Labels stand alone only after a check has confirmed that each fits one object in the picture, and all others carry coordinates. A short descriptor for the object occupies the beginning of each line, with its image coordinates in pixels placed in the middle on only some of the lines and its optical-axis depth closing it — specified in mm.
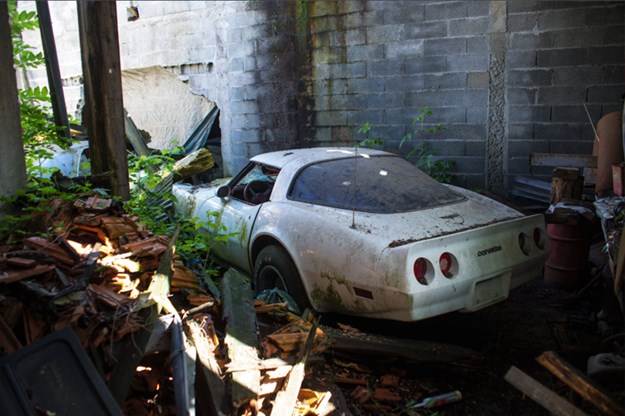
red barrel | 4973
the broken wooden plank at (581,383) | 2213
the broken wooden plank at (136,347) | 2734
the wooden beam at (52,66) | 5211
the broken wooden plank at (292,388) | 2820
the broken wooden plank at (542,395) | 2381
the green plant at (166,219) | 4720
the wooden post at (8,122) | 3832
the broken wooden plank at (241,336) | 2816
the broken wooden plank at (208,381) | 2725
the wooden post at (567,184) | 5234
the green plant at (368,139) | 7703
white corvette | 3537
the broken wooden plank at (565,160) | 5195
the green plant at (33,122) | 4547
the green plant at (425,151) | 7328
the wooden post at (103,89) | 4199
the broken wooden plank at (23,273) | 2777
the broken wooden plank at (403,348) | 3572
